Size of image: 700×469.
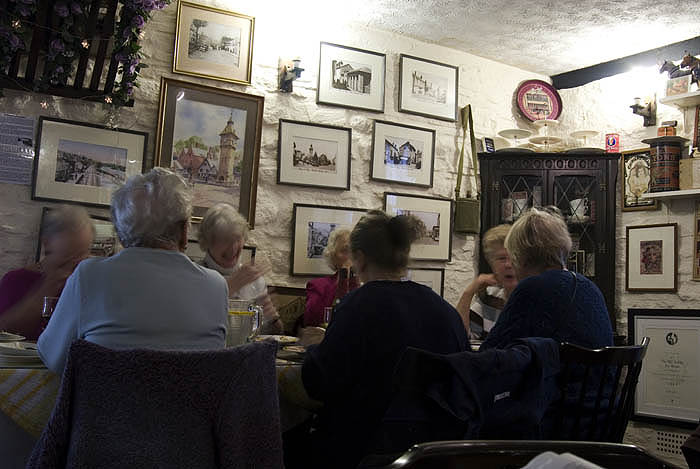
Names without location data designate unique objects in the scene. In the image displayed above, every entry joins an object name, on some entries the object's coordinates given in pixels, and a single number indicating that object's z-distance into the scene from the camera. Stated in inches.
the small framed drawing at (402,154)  191.0
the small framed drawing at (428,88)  196.1
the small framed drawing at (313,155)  177.5
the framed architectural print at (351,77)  184.4
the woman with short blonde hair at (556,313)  81.7
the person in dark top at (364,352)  73.4
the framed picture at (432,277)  194.0
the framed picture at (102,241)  147.6
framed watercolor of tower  161.9
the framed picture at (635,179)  199.3
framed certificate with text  177.6
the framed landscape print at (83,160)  148.9
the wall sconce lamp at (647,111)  201.9
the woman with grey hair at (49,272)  100.7
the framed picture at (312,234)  176.6
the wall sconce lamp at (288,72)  172.6
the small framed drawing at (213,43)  165.5
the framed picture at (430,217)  193.2
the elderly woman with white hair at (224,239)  135.7
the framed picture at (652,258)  192.5
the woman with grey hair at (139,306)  59.0
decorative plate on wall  218.8
